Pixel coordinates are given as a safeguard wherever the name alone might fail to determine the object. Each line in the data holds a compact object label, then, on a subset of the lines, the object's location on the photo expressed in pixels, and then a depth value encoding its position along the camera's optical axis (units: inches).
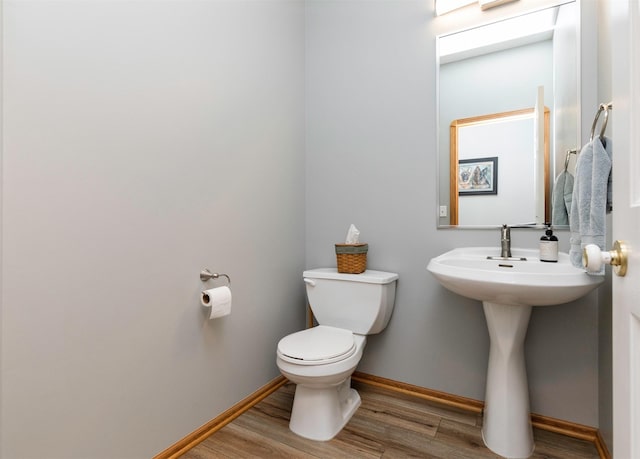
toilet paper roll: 55.6
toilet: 56.1
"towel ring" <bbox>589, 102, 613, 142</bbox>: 36.9
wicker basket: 70.5
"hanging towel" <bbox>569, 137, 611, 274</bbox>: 40.9
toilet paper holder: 57.8
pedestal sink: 47.6
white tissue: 73.2
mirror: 59.4
